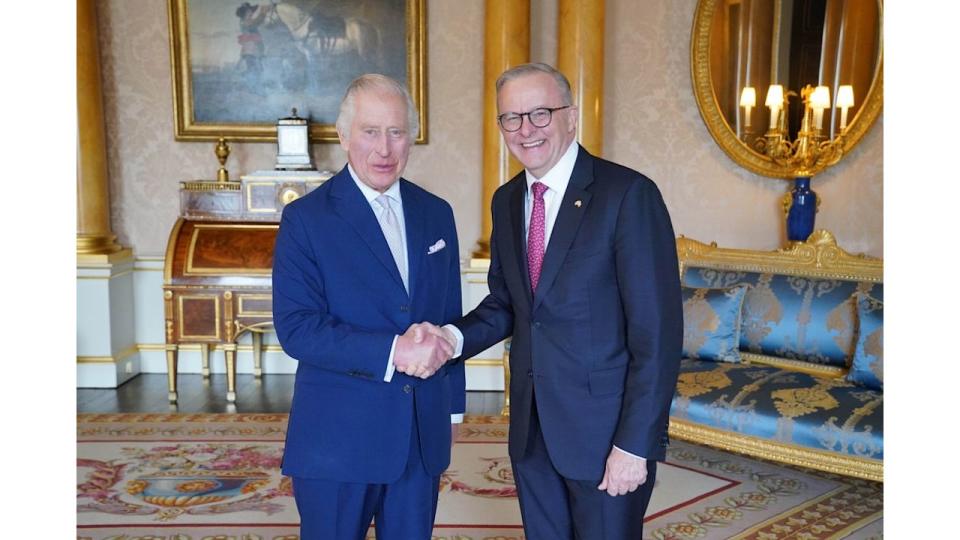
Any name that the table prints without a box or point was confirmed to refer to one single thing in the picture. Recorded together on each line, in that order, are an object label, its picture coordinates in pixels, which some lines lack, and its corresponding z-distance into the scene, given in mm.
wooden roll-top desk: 5129
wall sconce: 4887
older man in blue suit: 1842
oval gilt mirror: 4793
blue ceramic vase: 5012
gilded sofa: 3377
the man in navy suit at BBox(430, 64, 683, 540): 1824
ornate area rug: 3240
